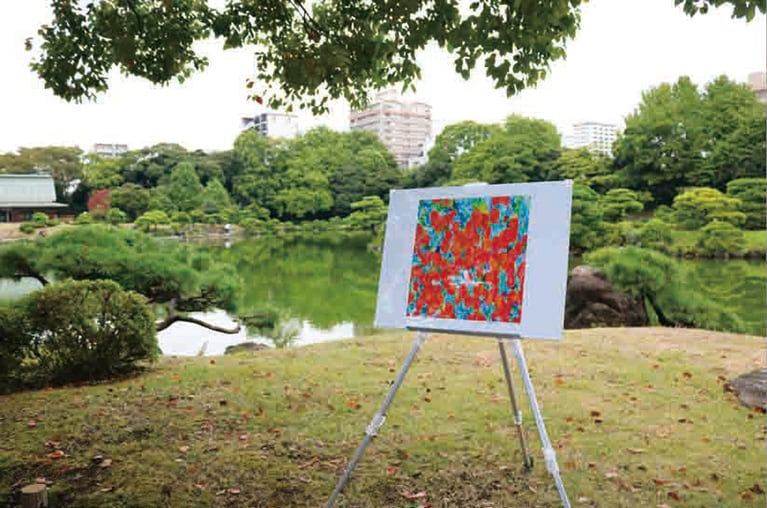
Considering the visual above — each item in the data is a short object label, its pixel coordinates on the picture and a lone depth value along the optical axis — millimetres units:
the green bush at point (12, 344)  3334
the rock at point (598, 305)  6172
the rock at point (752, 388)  2994
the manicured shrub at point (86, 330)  3373
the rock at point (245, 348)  5328
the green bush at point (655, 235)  11781
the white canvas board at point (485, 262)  1750
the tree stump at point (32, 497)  1762
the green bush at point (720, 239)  11609
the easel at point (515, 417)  1663
